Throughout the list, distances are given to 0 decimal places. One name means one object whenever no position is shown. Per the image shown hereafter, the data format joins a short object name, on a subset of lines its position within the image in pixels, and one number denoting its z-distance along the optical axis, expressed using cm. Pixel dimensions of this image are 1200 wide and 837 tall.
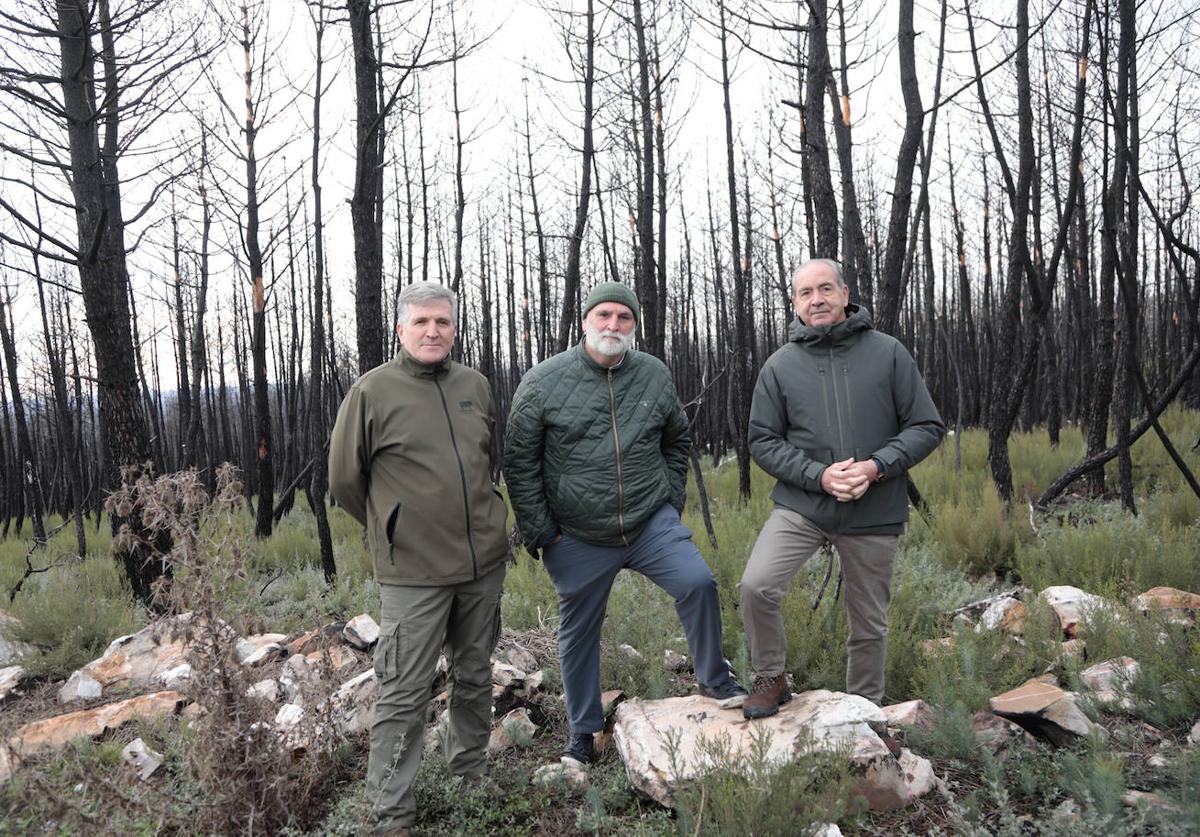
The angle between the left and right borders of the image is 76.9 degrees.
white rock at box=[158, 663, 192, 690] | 471
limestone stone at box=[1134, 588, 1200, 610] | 428
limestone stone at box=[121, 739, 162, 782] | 338
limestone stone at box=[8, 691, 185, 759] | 386
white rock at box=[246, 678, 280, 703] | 359
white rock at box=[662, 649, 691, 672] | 434
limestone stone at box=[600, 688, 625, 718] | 365
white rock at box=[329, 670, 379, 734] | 367
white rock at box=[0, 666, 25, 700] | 511
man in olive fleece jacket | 274
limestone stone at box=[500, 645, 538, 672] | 448
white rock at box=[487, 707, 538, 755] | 352
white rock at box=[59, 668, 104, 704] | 484
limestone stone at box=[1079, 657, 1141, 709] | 333
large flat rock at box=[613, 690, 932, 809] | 266
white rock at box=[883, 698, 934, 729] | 319
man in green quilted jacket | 307
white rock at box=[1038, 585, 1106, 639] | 425
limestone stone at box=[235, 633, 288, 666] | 498
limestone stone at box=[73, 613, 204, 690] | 507
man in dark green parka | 303
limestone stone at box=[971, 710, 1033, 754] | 303
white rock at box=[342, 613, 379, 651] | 504
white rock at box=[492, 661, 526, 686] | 400
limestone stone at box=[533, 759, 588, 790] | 303
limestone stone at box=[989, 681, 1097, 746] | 299
